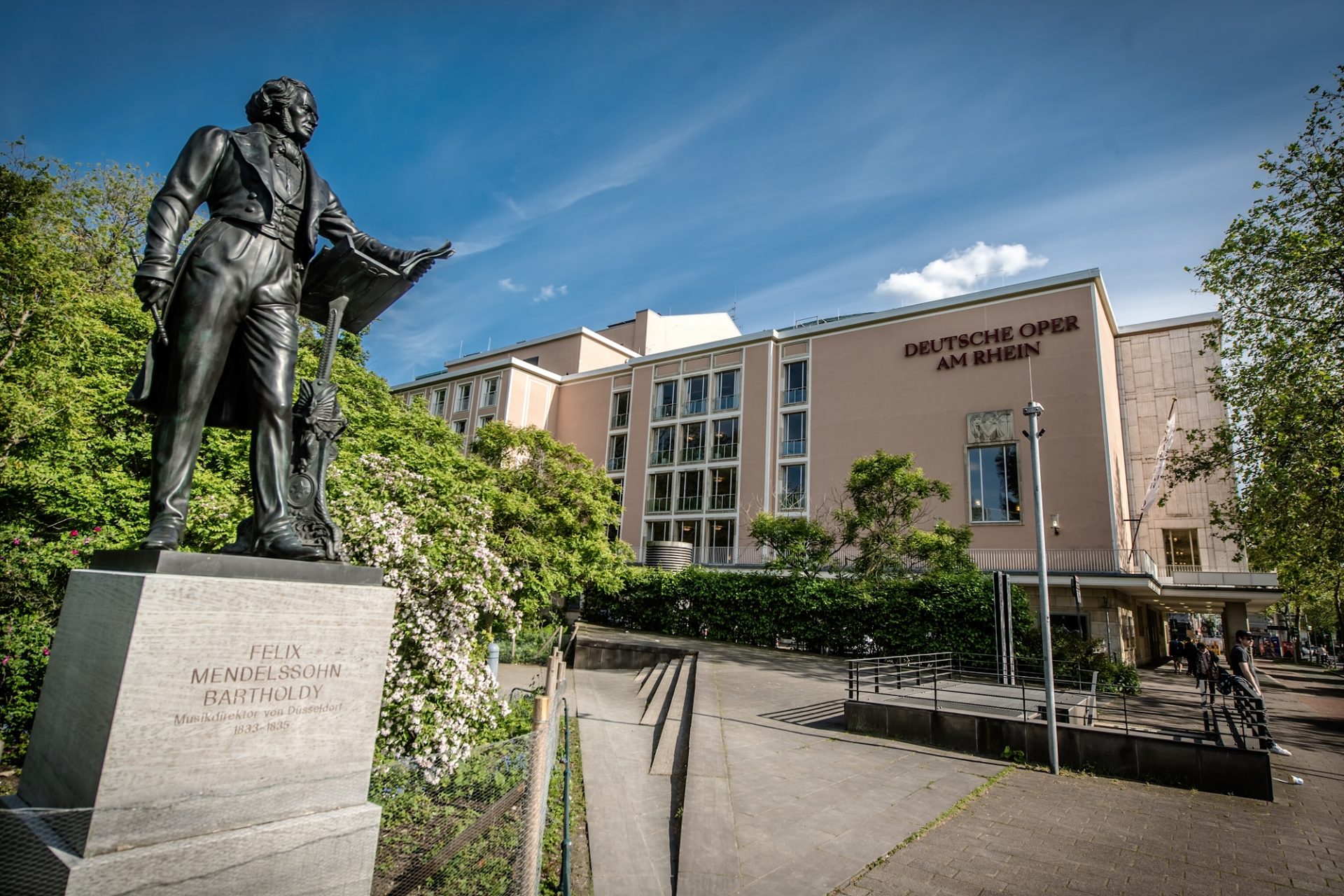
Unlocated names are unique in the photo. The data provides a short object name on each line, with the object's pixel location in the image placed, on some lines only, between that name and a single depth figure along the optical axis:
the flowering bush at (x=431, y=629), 5.82
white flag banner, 25.89
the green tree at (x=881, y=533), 22.53
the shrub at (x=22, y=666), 7.25
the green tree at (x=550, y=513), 19.89
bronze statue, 3.31
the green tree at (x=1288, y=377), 15.58
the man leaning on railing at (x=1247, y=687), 9.02
